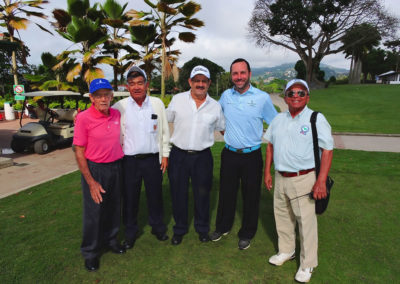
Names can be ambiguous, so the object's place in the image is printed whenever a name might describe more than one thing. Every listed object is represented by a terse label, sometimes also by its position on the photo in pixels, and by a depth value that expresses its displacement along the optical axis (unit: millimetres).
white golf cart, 8922
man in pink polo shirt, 2604
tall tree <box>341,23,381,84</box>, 34719
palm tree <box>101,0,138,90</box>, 13506
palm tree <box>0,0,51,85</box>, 17219
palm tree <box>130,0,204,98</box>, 12828
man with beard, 3057
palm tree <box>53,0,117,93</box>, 12109
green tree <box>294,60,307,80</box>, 46481
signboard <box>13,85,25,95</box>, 15106
